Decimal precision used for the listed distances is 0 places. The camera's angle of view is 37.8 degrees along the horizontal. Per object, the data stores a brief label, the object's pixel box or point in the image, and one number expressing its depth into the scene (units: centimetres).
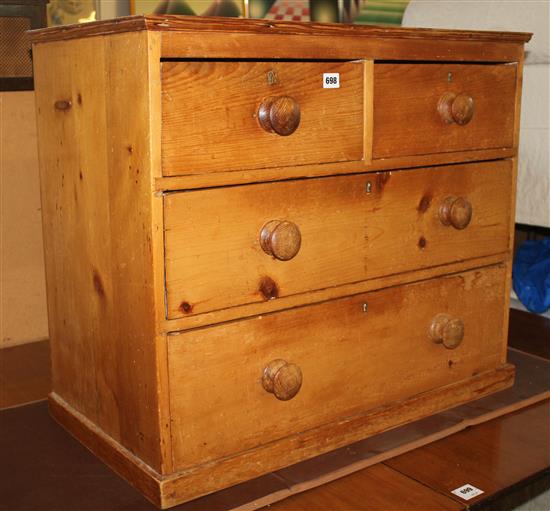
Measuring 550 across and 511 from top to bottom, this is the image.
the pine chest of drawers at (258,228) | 112
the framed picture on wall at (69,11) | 219
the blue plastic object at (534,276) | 210
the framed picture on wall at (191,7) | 238
